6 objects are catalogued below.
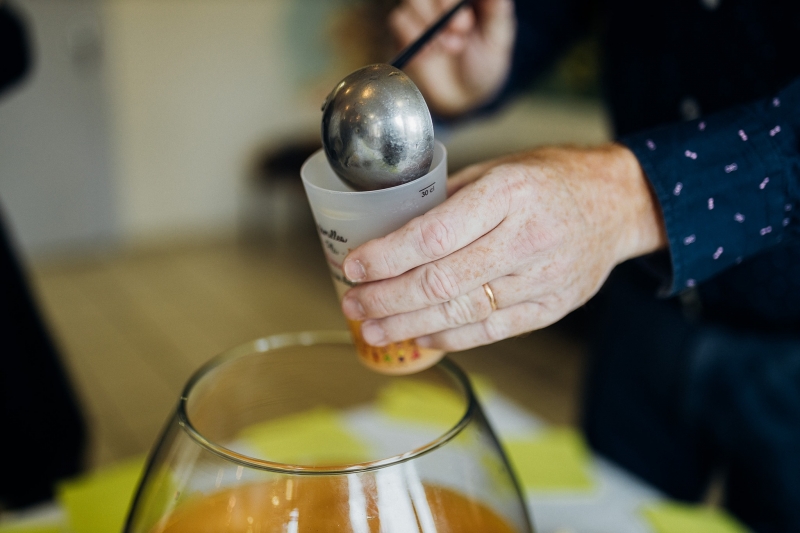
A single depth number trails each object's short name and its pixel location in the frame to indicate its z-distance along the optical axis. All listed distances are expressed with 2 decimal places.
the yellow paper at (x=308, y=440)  0.67
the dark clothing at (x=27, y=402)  1.21
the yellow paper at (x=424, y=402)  0.58
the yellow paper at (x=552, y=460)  0.79
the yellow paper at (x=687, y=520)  0.73
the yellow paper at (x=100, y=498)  0.69
